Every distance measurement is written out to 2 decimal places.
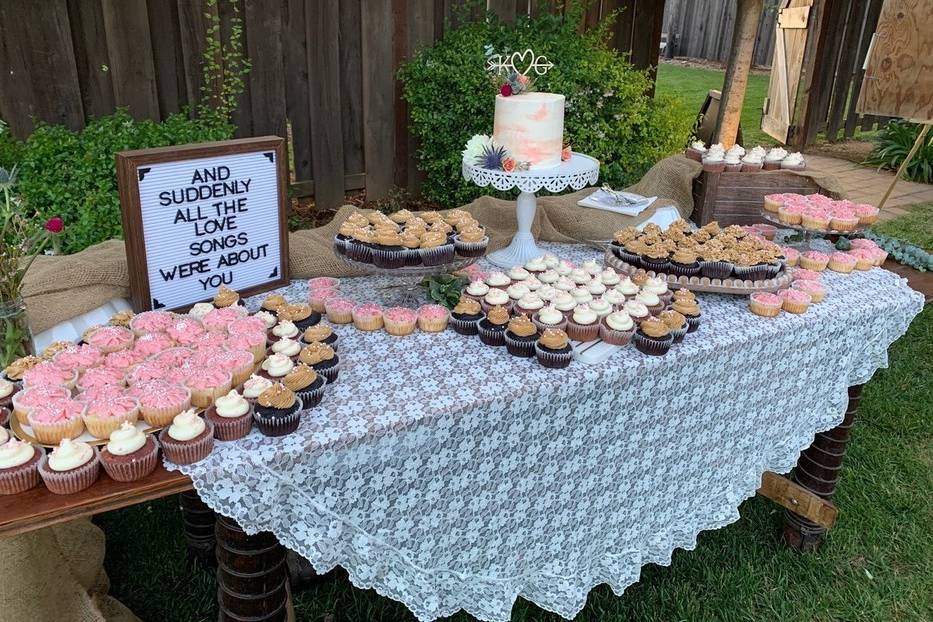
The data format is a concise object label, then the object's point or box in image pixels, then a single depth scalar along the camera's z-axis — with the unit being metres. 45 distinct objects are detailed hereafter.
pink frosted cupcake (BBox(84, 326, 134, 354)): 1.56
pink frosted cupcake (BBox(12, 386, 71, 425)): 1.32
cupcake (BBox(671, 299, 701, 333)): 1.93
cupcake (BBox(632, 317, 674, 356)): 1.79
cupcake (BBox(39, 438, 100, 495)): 1.22
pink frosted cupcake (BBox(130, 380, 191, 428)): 1.34
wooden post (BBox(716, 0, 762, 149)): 5.44
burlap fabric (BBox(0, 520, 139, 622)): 1.72
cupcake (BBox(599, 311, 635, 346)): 1.80
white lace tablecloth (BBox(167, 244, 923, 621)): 1.47
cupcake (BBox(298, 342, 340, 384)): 1.58
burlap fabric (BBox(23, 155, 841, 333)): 1.89
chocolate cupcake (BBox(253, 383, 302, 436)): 1.39
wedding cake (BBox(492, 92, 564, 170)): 2.22
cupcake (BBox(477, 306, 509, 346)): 1.79
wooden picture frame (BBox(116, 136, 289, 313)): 1.70
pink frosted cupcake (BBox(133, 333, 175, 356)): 1.56
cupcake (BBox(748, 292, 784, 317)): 2.04
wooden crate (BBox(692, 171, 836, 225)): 2.84
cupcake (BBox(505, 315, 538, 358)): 1.75
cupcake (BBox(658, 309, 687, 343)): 1.85
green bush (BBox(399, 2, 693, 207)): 5.03
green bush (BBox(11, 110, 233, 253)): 3.51
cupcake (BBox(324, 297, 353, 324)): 1.89
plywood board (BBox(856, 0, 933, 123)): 3.21
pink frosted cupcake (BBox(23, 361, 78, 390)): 1.39
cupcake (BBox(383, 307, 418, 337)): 1.83
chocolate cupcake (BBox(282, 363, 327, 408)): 1.48
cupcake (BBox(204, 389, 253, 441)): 1.37
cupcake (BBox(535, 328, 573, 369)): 1.70
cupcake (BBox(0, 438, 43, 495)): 1.21
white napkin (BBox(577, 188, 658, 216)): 2.83
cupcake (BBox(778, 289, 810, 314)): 2.06
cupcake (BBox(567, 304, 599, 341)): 1.81
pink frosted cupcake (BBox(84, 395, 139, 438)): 1.30
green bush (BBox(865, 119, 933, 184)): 8.03
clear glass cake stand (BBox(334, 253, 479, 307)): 1.88
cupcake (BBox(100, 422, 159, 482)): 1.25
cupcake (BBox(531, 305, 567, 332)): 1.80
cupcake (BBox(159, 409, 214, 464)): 1.30
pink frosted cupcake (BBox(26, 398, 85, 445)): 1.28
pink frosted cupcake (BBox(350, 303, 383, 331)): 1.86
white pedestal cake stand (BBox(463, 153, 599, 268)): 2.20
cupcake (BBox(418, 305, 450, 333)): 1.85
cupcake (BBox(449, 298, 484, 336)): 1.85
